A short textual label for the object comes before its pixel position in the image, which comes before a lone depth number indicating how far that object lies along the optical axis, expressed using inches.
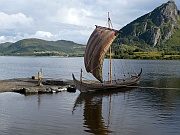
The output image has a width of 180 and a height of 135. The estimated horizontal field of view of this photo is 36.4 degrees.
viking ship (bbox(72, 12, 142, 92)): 2329.0
